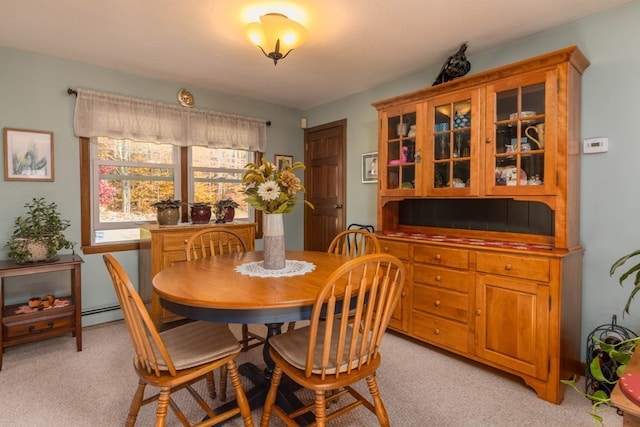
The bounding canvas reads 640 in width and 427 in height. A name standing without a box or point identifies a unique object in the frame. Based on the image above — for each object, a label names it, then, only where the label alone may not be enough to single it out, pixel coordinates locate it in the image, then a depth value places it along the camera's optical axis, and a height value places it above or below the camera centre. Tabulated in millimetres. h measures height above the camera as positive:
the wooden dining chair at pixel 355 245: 2313 -291
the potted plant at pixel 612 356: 1169 -564
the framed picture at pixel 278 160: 4430 +636
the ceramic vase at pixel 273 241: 1892 -187
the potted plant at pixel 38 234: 2594 -208
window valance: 3115 +885
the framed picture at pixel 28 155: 2803 +453
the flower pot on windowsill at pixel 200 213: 3436 -48
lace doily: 1821 -347
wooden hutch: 2080 -39
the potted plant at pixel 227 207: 3627 +13
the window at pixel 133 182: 3211 +273
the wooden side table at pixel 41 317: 2455 -823
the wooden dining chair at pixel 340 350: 1339 -639
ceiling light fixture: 2127 +1138
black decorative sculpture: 2715 +1150
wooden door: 4133 +335
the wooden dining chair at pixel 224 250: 1980 -374
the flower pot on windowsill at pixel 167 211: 3240 -27
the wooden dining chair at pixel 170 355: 1354 -651
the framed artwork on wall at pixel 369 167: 3701 +455
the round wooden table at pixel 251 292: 1378 -369
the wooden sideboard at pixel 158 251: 3039 -397
